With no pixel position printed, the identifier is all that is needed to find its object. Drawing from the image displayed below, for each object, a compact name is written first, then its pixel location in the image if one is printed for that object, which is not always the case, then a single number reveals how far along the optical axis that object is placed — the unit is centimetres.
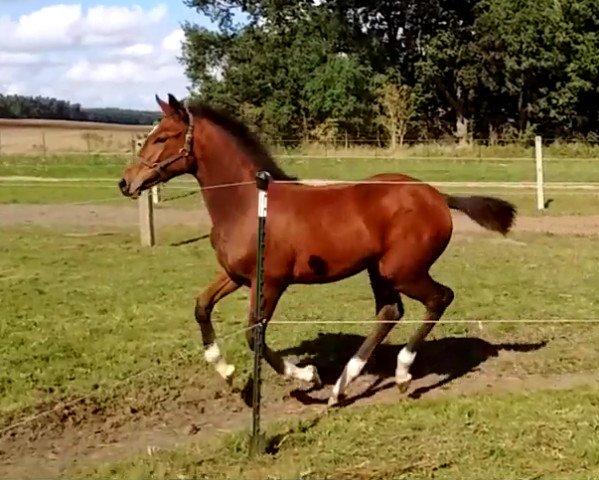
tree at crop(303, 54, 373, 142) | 4069
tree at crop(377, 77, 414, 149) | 4019
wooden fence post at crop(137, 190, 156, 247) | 1384
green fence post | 538
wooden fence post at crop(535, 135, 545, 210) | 1791
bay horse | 642
